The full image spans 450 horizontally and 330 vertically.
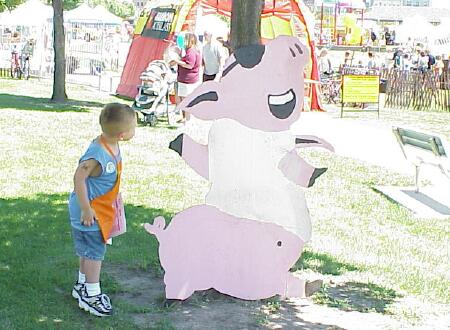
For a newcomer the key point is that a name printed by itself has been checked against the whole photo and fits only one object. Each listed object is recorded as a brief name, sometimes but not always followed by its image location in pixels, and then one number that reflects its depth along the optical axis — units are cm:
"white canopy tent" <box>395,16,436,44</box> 5447
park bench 952
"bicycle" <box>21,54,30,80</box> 2850
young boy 514
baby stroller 1598
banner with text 2105
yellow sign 2028
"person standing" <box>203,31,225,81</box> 1602
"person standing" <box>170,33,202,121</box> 1534
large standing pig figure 573
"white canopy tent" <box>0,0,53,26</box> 3512
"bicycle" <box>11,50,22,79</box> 2873
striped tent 2061
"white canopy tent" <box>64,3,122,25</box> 4053
